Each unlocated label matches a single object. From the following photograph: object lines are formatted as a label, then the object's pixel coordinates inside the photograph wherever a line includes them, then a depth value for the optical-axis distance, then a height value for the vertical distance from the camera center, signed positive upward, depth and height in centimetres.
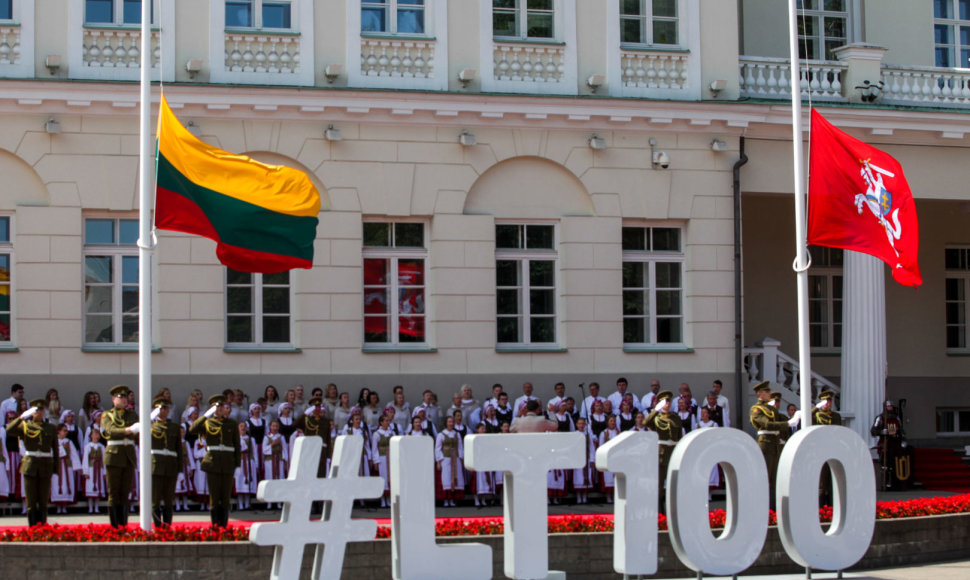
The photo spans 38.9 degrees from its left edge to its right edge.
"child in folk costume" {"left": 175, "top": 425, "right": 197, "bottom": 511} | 2089 -183
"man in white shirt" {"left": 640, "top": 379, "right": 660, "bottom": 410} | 2328 -66
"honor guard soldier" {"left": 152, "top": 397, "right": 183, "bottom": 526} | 1802 -134
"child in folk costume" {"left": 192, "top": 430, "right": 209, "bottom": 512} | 2117 -190
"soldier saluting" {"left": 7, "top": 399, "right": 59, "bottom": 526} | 1836 -131
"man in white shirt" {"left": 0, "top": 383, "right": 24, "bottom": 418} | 2077 -59
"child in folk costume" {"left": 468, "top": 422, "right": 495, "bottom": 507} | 2202 -205
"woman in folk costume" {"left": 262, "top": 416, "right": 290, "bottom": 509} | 2130 -145
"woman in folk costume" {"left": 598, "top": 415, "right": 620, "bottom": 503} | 2245 -137
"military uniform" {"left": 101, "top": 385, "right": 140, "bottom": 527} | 1755 -121
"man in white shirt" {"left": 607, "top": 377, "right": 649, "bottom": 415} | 2339 -66
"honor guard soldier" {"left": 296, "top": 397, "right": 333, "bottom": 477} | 2080 -95
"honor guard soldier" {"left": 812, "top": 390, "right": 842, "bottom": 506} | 2114 -95
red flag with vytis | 1745 +196
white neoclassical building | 2214 +311
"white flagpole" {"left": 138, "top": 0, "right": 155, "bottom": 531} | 1527 +91
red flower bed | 1467 -190
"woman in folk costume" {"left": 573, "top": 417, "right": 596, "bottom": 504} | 2255 -194
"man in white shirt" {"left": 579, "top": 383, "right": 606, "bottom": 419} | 2305 -71
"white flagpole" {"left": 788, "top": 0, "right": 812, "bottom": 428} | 1780 +117
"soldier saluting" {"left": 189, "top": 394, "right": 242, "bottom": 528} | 1818 -125
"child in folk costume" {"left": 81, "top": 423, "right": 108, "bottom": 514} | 2070 -165
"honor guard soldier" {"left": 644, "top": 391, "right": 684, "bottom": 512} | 2053 -106
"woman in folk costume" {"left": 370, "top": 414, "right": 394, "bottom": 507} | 2167 -139
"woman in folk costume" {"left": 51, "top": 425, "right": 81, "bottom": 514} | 2064 -173
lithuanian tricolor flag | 1564 +182
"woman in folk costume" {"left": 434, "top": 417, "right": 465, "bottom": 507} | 2183 -163
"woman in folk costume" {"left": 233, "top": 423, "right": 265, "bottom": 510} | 2119 -171
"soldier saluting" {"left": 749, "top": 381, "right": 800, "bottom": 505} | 2041 -100
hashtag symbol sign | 1273 -141
